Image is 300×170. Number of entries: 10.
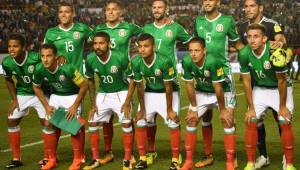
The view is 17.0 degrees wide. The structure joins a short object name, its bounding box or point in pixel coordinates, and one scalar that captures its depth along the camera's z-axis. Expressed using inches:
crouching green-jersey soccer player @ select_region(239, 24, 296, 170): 456.3
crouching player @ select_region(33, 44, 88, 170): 489.4
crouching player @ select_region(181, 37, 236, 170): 463.1
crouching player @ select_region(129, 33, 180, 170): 478.8
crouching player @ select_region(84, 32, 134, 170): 495.4
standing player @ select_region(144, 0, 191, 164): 524.5
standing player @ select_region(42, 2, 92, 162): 550.3
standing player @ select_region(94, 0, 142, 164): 531.1
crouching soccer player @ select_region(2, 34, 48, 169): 510.9
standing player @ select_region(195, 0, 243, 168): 509.0
